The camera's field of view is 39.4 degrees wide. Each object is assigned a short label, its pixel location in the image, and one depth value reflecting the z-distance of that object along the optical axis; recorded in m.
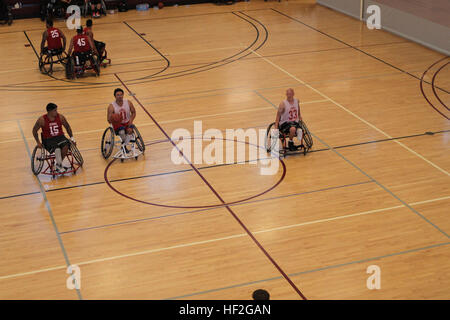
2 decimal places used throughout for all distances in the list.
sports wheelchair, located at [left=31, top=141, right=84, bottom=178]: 10.59
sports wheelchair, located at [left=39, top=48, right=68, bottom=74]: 15.81
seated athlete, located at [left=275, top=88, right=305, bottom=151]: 11.05
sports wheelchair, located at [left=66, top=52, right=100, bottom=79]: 15.36
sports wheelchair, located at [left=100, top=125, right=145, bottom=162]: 11.05
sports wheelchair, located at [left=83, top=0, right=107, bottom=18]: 21.22
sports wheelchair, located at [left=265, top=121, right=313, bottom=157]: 11.12
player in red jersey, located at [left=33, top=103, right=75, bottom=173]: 10.44
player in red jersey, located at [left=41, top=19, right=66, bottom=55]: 15.57
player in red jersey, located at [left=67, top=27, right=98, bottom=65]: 15.23
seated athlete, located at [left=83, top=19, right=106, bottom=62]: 15.57
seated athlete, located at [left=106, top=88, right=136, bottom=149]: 11.00
